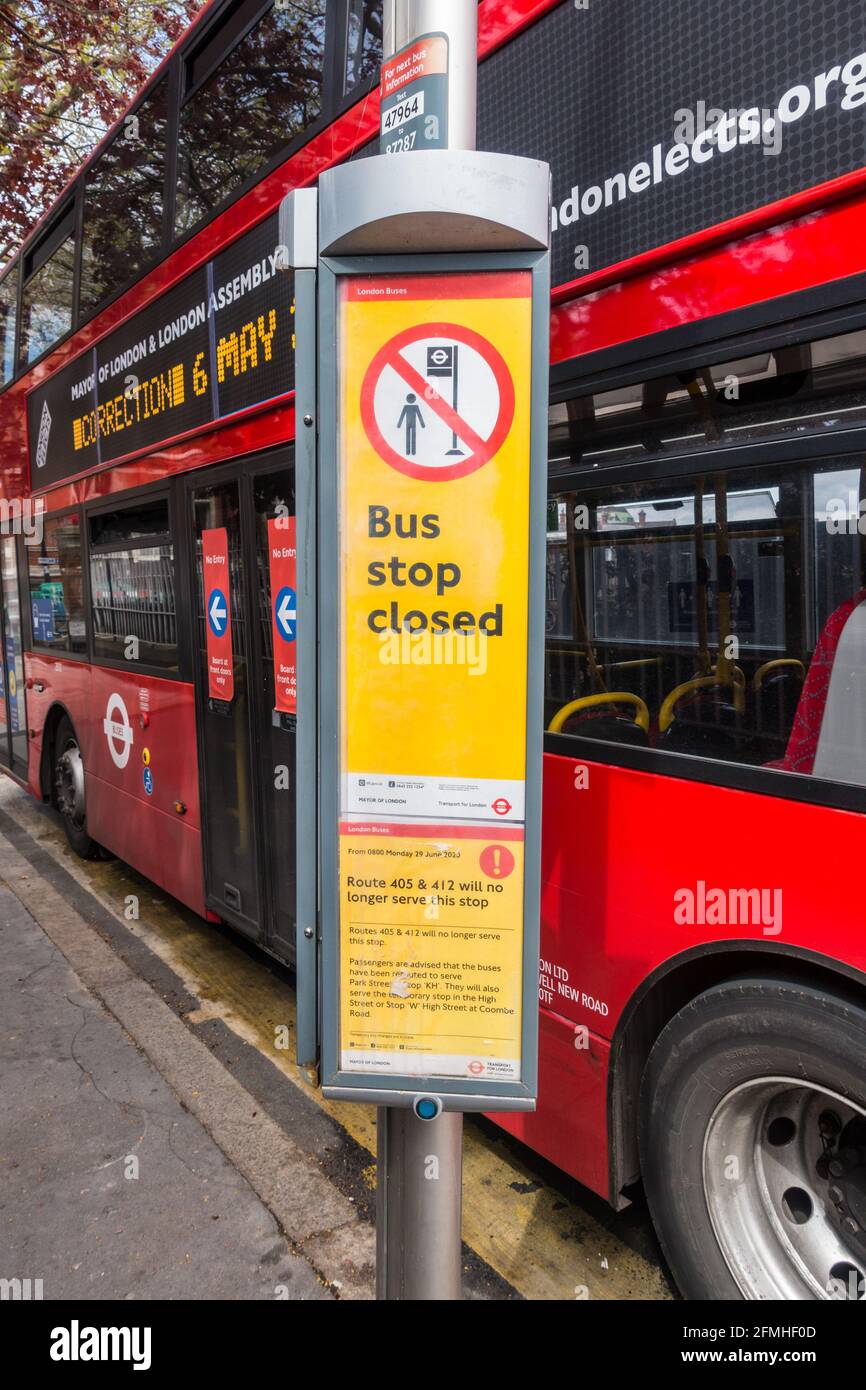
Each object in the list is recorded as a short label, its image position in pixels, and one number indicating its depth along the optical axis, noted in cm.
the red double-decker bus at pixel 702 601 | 193
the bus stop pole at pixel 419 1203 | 193
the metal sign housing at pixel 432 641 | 178
